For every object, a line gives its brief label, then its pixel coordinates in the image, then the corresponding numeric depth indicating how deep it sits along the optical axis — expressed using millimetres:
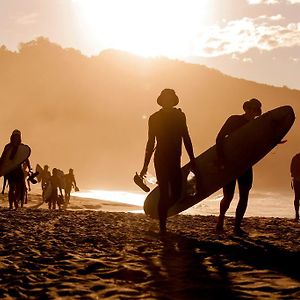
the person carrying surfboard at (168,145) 6578
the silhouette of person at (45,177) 23391
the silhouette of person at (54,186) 21195
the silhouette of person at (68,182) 25031
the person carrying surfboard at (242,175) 6891
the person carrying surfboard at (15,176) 11719
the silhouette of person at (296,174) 13273
